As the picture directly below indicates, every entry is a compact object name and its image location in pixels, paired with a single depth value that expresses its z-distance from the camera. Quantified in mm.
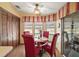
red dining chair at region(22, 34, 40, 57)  1717
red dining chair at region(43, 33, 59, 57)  1958
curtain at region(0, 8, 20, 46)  2038
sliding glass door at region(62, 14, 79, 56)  1788
